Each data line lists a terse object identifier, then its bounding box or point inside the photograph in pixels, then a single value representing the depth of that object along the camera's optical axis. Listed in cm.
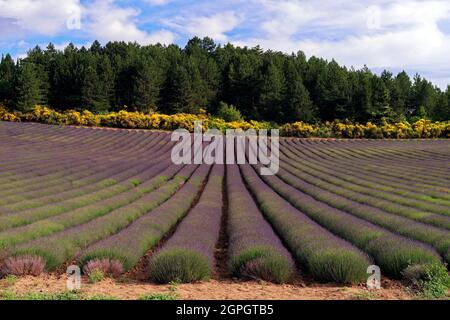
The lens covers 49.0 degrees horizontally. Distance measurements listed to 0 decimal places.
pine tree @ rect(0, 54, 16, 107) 6931
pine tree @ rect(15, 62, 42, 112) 6600
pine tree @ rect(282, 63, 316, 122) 7025
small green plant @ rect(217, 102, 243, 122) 7181
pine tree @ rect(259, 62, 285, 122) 7456
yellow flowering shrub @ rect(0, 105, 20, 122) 6538
